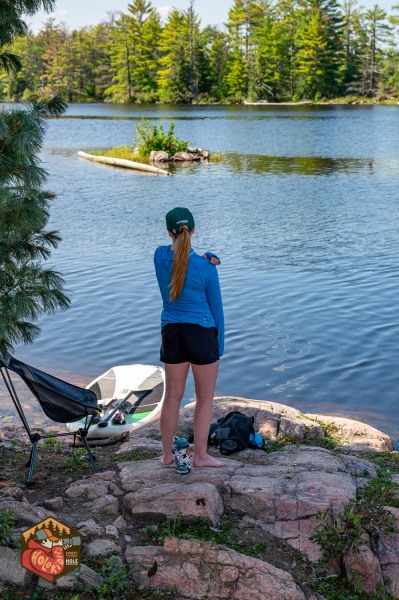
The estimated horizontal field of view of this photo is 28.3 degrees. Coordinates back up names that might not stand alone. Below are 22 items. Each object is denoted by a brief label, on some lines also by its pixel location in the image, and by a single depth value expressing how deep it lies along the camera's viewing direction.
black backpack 5.76
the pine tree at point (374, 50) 101.50
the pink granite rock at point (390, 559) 4.31
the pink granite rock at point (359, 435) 6.88
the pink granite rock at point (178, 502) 4.57
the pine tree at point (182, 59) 105.12
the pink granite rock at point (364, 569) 4.26
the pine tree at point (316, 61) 99.94
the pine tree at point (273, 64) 103.50
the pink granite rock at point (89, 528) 4.41
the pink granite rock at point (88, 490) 4.96
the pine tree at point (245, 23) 108.06
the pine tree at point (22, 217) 4.55
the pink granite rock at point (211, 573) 4.02
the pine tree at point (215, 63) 107.12
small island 36.53
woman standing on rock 5.03
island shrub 37.22
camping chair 5.60
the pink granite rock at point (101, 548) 4.23
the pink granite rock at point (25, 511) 4.43
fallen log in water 32.38
